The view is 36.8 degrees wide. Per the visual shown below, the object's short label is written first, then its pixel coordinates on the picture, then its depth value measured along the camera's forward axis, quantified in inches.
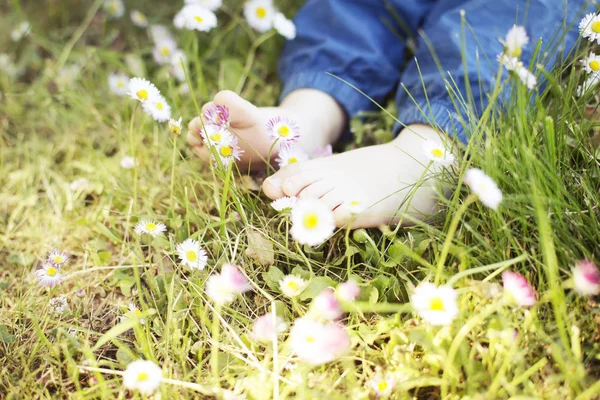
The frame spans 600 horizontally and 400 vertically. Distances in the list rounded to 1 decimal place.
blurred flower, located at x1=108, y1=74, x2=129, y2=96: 24.0
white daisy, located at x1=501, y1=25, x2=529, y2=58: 15.7
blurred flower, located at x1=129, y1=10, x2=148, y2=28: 25.7
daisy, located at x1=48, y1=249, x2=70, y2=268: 18.4
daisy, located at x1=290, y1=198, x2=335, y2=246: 16.5
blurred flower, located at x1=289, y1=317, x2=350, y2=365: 15.8
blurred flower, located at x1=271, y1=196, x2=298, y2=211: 17.8
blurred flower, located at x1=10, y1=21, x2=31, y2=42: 25.6
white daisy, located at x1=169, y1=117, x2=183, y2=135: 17.9
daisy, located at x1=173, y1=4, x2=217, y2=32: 20.5
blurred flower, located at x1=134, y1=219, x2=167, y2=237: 18.3
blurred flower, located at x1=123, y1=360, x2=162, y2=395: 15.9
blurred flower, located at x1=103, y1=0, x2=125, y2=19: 25.9
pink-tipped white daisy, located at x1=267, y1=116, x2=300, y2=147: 19.1
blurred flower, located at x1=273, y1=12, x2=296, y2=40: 22.3
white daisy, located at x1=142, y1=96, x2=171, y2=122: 18.7
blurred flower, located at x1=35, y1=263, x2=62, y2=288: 18.0
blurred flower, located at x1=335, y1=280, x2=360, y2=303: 16.8
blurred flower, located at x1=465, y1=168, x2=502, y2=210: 15.5
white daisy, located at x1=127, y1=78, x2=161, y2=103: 18.2
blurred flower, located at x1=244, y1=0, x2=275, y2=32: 23.7
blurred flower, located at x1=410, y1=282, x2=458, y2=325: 15.8
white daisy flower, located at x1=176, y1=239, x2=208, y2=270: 17.8
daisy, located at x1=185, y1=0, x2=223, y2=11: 21.1
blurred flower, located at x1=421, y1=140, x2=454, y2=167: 17.9
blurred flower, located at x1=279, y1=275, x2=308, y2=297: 17.3
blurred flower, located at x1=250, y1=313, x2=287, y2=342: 16.7
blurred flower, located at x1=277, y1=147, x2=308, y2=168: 19.7
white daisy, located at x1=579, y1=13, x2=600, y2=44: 17.6
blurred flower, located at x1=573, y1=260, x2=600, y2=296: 15.6
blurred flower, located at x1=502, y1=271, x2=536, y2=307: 15.8
